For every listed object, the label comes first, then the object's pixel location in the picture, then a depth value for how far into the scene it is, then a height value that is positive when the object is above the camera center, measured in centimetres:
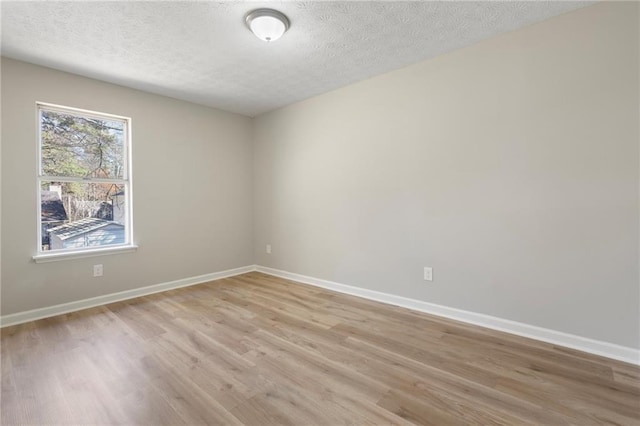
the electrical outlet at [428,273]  288 -62
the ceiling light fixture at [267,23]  209 +140
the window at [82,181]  296 +35
